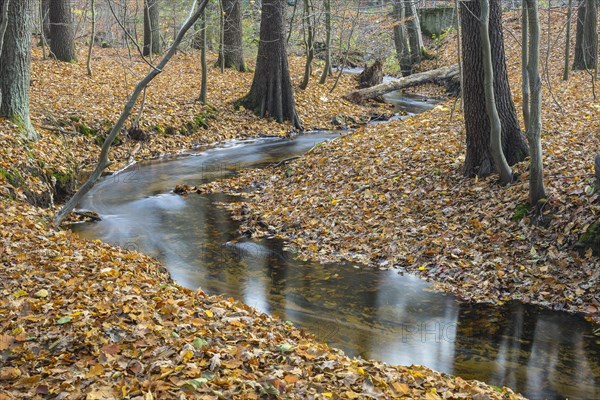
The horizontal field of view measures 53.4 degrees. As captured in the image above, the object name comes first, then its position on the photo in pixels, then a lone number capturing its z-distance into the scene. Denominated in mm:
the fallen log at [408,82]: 24311
